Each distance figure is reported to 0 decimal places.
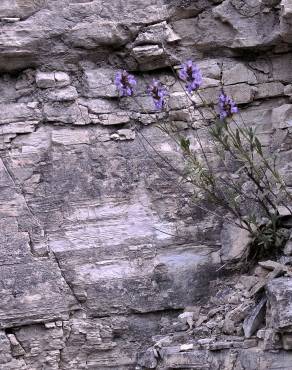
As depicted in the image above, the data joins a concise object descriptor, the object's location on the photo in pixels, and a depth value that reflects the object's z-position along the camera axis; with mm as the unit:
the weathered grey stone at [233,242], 7813
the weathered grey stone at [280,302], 6398
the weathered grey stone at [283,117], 8148
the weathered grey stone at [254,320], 6825
